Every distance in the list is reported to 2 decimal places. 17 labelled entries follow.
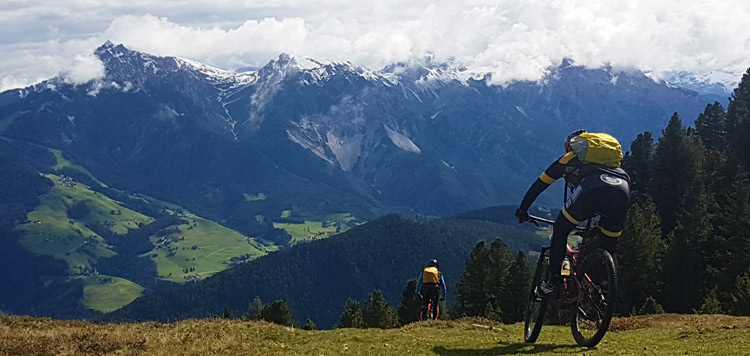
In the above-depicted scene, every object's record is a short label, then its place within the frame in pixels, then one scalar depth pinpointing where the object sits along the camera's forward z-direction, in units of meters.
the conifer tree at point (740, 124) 93.44
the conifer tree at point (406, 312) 75.60
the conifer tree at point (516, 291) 73.06
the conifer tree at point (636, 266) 71.12
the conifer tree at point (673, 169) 94.00
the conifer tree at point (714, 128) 108.50
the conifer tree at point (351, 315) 82.00
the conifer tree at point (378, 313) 76.57
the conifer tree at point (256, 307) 94.26
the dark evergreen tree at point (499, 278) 74.06
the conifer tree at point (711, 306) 47.59
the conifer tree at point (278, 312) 68.81
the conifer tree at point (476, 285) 76.31
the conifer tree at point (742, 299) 47.22
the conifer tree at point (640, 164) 106.19
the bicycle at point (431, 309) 35.25
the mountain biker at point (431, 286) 35.38
